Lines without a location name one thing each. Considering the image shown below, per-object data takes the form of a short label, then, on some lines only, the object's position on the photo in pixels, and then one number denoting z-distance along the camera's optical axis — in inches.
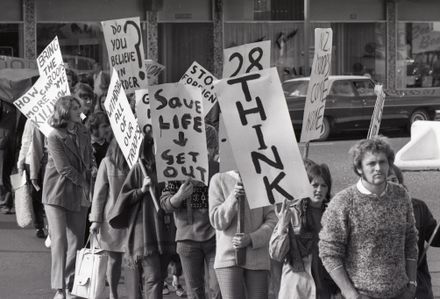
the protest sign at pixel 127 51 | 468.3
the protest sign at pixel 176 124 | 346.6
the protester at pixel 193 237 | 337.9
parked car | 1118.2
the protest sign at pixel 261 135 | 282.1
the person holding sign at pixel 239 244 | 305.6
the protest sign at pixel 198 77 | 510.2
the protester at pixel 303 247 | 284.1
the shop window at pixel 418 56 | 1465.8
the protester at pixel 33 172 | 494.7
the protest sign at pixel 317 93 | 365.9
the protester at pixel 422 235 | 305.8
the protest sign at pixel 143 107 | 381.4
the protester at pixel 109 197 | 381.2
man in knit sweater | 254.7
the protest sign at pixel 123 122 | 356.2
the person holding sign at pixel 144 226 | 357.9
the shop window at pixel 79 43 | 1309.0
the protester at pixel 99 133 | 453.9
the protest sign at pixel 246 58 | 431.3
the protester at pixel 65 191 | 418.5
